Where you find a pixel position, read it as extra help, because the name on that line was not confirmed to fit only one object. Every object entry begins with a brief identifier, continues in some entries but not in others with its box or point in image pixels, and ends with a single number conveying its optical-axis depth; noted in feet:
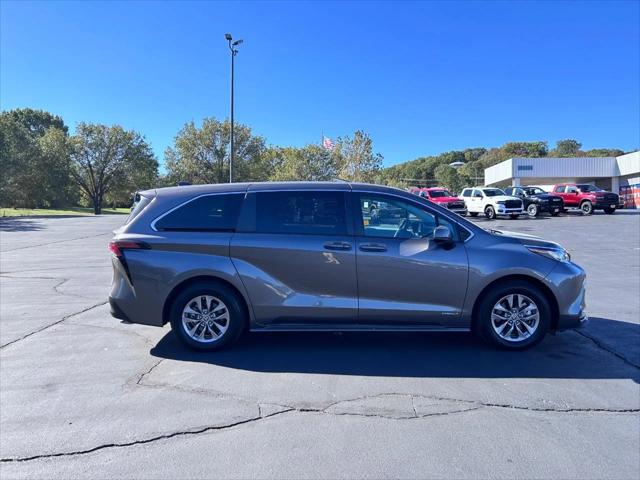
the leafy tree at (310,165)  153.99
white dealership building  165.68
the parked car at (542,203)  106.90
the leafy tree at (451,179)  293.02
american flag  142.72
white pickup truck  100.00
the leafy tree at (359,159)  149.69
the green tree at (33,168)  148.89
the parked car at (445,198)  98.22
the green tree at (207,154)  177.78
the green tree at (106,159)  183.73
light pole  86.94
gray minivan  16.74
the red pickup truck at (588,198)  110.73
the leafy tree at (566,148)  342.31
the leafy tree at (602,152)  308.81
